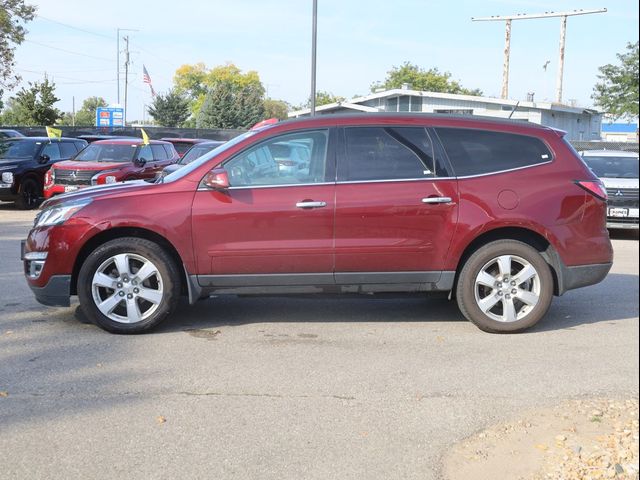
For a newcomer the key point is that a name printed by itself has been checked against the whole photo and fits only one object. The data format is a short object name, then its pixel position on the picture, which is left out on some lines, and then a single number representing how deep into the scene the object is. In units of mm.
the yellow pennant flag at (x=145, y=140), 17488
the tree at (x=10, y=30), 31281
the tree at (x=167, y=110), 64562
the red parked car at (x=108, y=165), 16031
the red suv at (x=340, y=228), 6184
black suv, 17688
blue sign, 57950
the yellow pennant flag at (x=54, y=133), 19156
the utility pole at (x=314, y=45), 20938
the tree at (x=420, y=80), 86500
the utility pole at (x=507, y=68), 37031
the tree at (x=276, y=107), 100875
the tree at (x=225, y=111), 57281
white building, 38719
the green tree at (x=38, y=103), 43688
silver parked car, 12883
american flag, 61094
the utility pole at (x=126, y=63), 88850
